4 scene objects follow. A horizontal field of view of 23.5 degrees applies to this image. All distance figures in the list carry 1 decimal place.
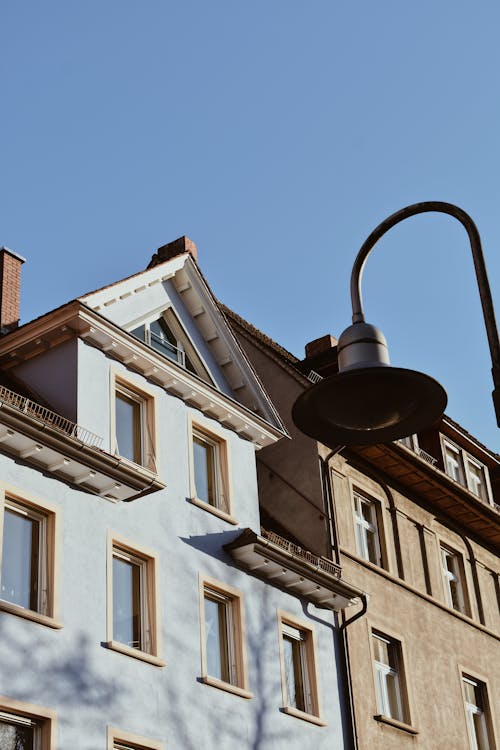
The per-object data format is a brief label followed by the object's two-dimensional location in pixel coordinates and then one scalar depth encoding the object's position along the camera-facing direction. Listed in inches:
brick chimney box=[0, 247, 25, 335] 963.3
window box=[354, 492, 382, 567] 1099.9
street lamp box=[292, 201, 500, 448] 336.2
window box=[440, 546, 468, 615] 1213.1
